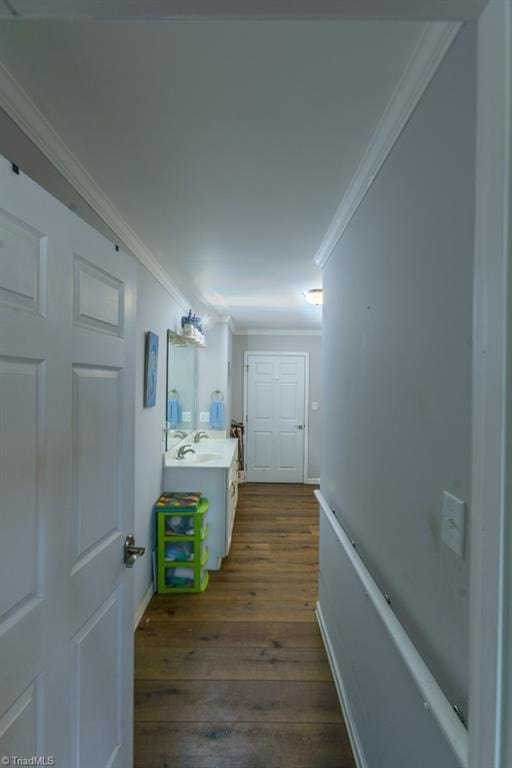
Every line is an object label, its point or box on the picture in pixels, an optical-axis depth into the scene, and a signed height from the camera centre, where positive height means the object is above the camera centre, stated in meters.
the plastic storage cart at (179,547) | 2.56 -1.18
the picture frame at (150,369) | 2.37 +0.10
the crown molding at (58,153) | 1.01 +0.81
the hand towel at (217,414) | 4.41 -0.36
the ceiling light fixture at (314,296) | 3.00 +0.79
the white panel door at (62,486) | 0.79 -0.28
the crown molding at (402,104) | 0.80 +0.79
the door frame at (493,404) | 0.47 -0.02
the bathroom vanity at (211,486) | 2.89 -0.83
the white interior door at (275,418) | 5.44 -0.49
